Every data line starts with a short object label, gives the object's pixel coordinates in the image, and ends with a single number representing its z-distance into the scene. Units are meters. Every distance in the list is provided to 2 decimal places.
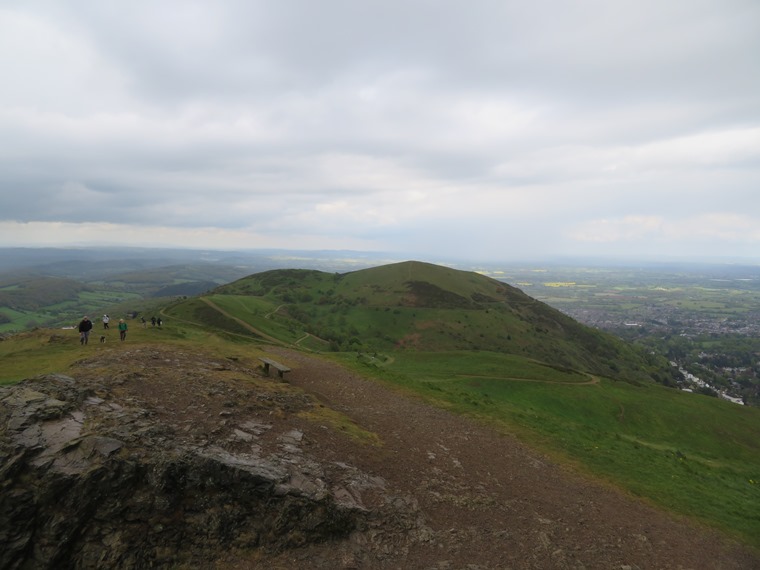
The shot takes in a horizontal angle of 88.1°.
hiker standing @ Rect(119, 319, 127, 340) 33.53
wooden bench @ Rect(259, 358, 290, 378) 27.81
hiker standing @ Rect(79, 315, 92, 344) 31.38
